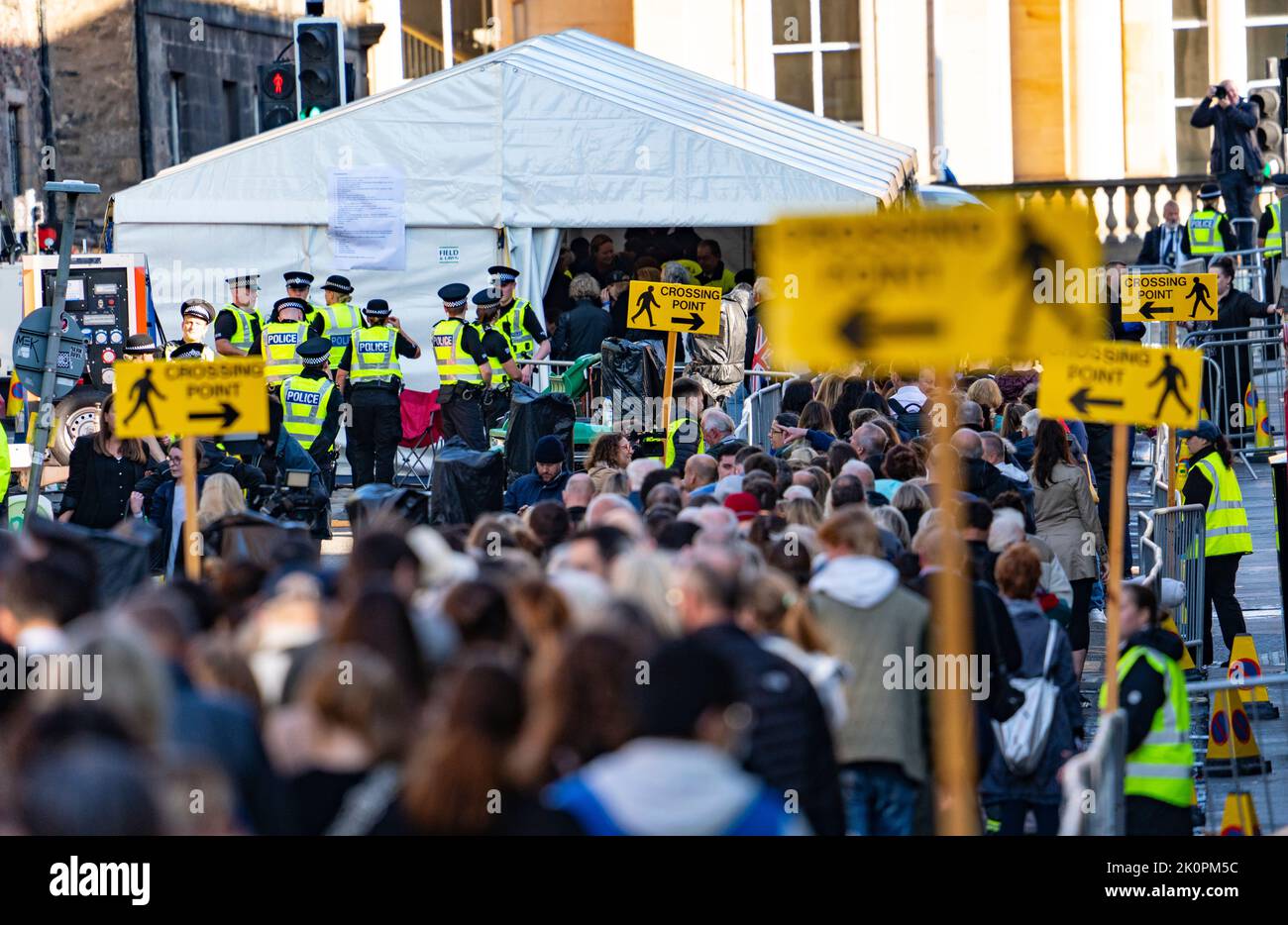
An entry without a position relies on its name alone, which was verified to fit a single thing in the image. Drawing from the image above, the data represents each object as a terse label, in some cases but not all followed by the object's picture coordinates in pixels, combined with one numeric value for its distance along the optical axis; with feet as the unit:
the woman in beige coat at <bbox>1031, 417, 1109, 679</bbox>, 44.68
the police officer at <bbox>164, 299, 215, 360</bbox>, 59.47
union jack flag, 67.05
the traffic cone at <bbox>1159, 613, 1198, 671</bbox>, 38.32
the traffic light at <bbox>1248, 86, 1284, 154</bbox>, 86.54
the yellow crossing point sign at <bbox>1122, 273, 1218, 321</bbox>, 51.85
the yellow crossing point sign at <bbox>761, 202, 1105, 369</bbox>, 21.21
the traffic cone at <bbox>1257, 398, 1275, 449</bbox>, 69.12
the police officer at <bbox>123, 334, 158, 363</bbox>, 57.77
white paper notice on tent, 69.41
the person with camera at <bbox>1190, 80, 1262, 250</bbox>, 93.25
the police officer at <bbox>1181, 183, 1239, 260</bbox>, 87.76
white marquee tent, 68.59
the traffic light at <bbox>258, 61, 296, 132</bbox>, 75.66
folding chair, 68.33
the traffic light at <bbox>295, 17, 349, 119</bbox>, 73.92
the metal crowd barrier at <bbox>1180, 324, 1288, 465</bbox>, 65.31
